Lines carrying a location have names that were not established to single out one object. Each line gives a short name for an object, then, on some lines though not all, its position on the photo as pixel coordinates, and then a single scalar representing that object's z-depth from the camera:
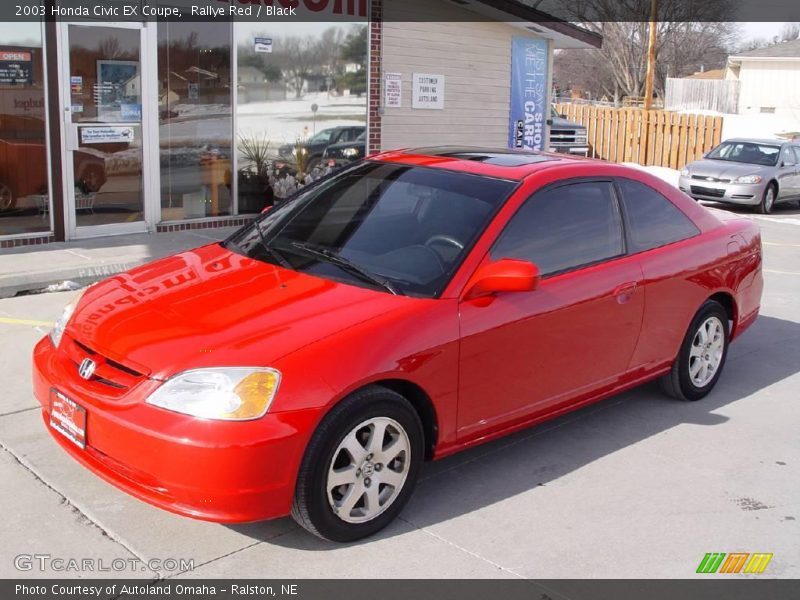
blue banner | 15.48
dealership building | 9.94
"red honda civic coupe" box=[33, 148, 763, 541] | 3.75
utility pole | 30.56
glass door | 10.09
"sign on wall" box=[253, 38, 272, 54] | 11.77
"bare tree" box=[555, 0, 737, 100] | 49.25
